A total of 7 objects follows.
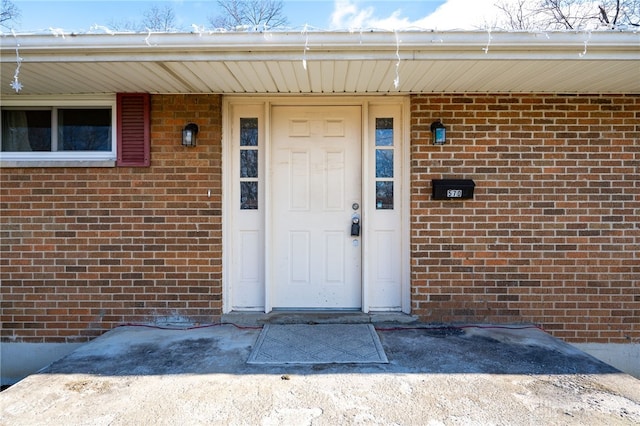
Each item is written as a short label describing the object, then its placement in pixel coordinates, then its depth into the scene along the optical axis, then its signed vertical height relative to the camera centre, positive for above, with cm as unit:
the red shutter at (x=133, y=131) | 384 +83
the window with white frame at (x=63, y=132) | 396 +84
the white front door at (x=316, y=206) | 407 +8
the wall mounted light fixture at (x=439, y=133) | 380 +81
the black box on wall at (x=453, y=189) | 379 +25
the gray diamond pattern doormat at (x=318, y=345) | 301 -114
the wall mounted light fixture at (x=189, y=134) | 376 +78
